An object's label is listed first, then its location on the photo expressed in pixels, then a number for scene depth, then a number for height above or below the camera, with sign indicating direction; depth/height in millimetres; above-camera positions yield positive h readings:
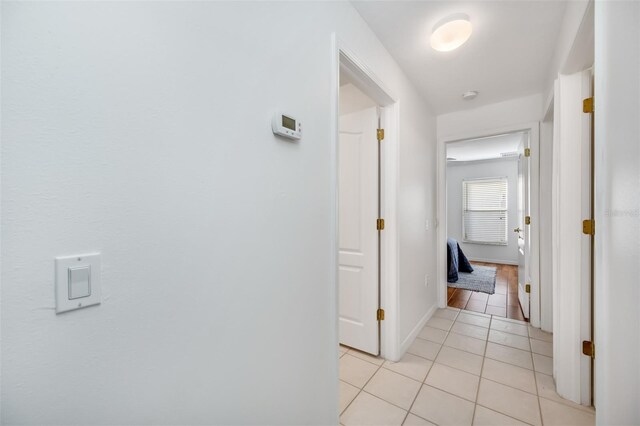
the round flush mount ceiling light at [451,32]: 1601 +1174
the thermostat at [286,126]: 1035 +359
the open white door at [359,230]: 2191 -154
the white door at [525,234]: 2871 -252
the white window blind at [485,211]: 5828 +44
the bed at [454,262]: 4297 -876
